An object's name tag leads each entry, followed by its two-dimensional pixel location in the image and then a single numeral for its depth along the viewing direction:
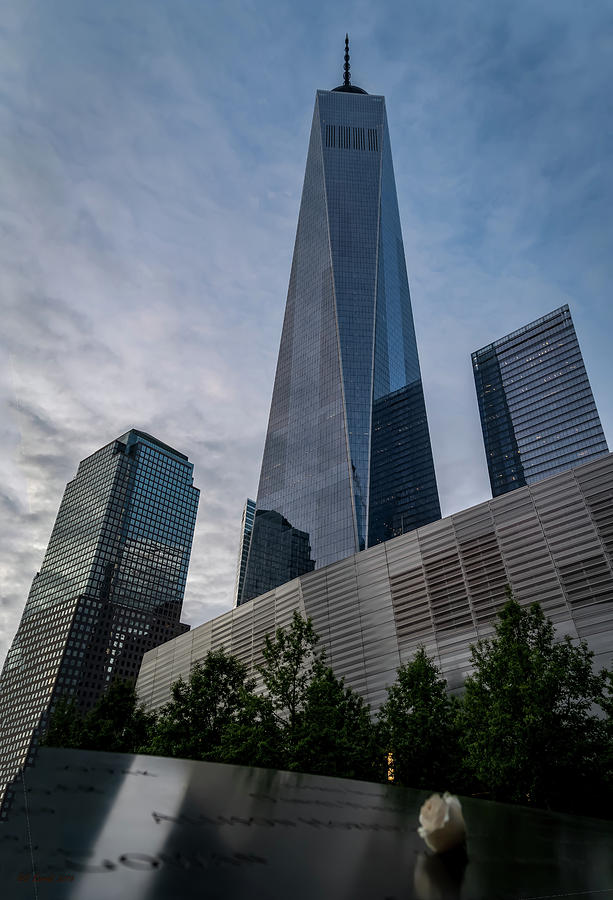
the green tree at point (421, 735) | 28.47
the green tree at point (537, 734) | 23.58
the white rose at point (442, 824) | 5.54
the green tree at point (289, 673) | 30.81
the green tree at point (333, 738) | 28.03
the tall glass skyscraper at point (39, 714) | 190.75
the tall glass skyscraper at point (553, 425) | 178.38
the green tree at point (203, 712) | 34.41
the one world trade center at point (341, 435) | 158.88
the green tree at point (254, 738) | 28.62
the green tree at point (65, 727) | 45.37
